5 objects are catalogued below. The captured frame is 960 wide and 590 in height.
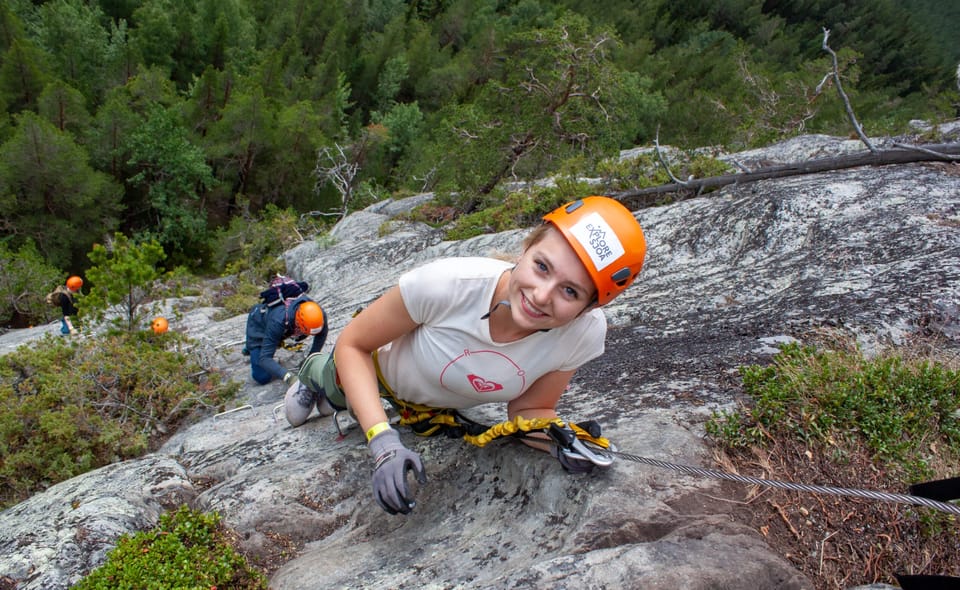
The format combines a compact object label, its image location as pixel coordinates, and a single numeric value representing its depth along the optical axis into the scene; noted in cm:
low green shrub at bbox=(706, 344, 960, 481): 251
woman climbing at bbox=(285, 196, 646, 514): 196
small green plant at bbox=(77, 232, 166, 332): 583
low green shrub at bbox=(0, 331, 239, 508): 454
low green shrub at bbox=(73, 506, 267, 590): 224
